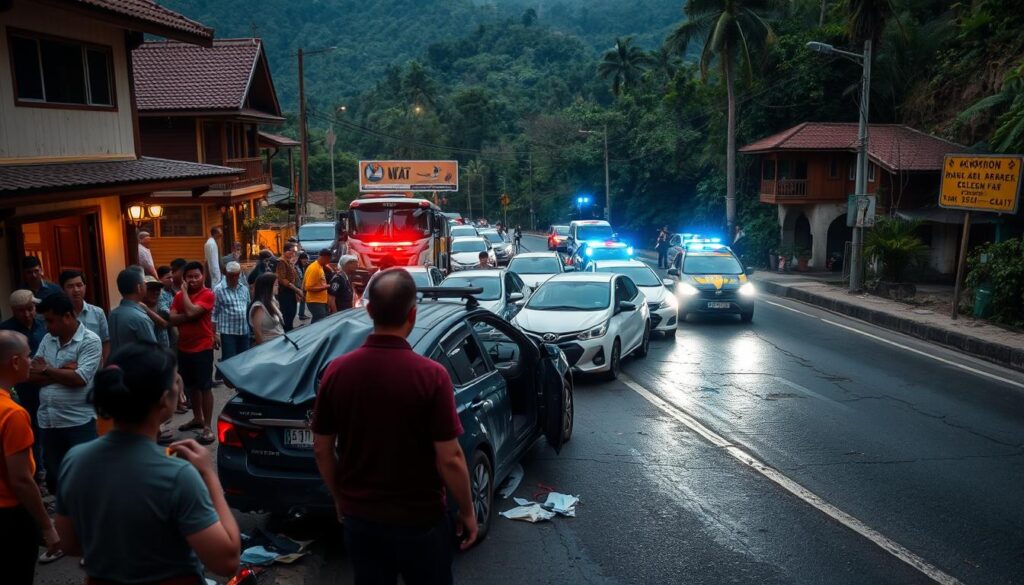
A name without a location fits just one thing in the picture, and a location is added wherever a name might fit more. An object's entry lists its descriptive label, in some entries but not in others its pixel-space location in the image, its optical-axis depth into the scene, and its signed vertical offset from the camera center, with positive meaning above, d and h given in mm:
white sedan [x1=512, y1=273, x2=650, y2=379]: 11992 -1774
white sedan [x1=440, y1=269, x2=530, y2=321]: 15039 -1627
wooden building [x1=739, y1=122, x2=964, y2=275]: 29844 +852
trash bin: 18344 -2239
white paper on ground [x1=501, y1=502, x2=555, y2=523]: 6719 -2524
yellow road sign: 17391 +356
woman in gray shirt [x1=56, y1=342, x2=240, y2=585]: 2838 -991
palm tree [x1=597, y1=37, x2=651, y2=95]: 71875 +12075
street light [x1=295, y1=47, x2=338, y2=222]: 34094 +3081
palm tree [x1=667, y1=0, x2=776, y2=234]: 38250 +7728
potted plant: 23234 -1504
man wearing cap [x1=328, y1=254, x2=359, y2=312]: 13356 -1424
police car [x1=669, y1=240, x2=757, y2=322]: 18453 -1913
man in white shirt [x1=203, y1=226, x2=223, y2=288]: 15617 -978
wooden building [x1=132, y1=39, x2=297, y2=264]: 25406 +2720
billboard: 48281 +1677
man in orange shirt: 3920 -1327
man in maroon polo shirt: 3381 -999
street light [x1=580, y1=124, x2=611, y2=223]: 53938 +22
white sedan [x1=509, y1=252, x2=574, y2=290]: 20672 -1595
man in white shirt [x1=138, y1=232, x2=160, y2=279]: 14116 -910
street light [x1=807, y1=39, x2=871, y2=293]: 23203 +912
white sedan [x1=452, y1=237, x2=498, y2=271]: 30141 -1776
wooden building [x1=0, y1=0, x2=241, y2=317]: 11023 +1025
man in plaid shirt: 9633 -1273
